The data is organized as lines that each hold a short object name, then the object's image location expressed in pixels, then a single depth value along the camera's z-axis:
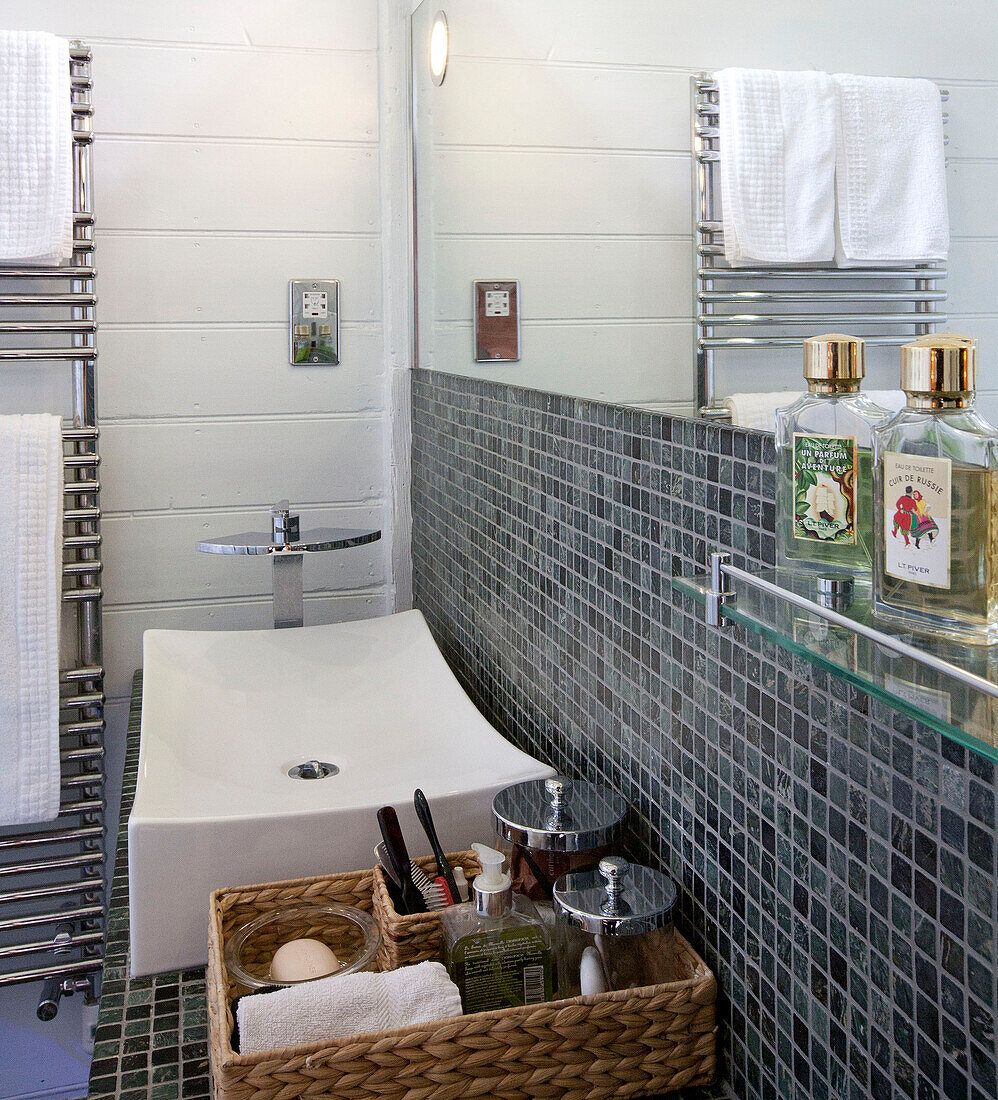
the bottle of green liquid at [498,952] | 0.78
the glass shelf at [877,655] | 0.40
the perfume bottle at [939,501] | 0.44
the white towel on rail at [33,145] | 1.65
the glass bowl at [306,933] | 0.88
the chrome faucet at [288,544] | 1.69
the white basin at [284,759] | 0.97
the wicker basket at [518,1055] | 0.69
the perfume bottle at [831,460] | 0.54
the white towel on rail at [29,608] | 1.65
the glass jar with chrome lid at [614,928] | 0.74
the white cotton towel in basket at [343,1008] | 0.72
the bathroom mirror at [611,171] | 0.49
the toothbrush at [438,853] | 0.91
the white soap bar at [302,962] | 0.84
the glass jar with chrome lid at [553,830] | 0.84
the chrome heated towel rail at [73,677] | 1.75
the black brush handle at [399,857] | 0.89
